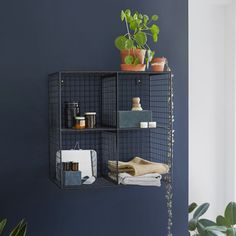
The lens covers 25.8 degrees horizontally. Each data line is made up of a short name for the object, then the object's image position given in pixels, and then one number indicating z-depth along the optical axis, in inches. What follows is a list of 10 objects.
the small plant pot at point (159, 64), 112.2
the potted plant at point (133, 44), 108.2
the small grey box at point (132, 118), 107.2
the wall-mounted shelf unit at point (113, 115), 111.7
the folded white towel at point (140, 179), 107.5
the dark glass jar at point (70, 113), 108.7
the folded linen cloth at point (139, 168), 109.4
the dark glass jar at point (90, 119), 107.9
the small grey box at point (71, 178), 104.6
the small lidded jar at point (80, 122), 106.7
